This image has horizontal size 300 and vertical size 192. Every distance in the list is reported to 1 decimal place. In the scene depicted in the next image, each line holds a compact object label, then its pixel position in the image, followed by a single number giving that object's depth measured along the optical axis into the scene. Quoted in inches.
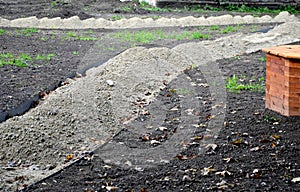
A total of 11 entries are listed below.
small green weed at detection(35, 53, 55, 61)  391.9
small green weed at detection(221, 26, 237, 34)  506.0
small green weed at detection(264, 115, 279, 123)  247.1
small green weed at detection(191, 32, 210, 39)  476.1
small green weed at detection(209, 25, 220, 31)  525.0
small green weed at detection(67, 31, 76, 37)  494.9
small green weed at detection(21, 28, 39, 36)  501.8
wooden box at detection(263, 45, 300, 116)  236.8
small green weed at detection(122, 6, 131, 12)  659.4
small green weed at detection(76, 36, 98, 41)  476.1
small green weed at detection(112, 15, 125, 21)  589.0
